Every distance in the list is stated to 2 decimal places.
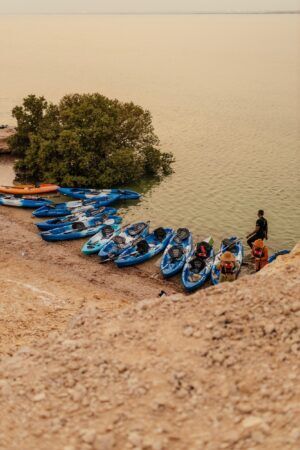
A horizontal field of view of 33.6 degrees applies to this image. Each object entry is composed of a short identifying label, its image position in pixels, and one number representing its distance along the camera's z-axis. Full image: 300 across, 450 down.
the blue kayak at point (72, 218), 31.11
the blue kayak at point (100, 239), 28.20
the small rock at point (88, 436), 9.59
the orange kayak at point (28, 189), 37.38
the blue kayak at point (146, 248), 27.09
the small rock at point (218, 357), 11.42
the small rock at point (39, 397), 10.88
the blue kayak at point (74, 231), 29.80
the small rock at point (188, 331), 12.34
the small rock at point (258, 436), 9.26
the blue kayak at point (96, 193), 36.65
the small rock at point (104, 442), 9.43
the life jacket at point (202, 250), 27.00
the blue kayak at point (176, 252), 26.12
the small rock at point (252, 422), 9.68
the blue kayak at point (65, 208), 33.47
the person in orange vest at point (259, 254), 24.86
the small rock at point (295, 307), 12.60
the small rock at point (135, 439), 9.45
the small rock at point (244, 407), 10.11
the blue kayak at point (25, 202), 34.81
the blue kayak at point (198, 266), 24.91
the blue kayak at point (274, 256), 26.70
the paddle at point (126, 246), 27.48
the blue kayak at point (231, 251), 25.42
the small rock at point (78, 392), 10.75
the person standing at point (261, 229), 25.27
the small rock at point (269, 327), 12.12
